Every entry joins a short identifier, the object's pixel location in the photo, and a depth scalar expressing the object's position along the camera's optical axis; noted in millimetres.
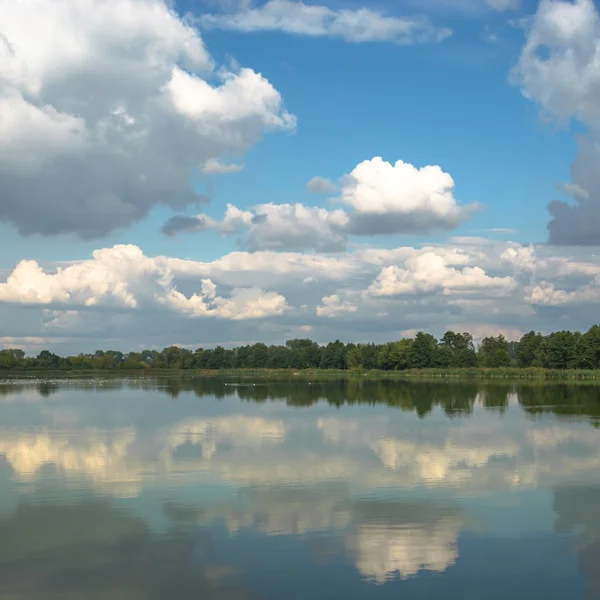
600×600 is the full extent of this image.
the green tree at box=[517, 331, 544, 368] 149500
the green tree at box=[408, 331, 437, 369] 156750
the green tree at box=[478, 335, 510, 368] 149500
